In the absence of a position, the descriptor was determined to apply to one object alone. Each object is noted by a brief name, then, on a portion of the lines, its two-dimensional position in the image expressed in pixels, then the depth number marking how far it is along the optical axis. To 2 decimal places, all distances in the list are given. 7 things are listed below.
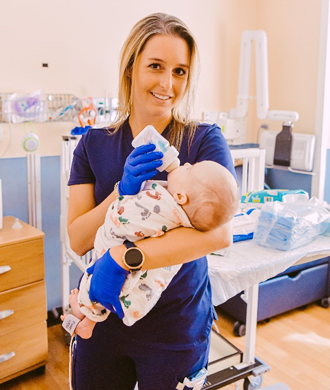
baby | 0.88
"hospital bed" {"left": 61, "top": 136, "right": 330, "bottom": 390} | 1.37
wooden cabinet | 1.91
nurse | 0.92
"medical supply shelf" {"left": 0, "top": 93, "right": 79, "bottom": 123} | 2.18
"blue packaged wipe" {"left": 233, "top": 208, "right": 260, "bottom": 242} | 1.63
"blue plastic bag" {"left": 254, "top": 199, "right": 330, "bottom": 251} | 1.53
